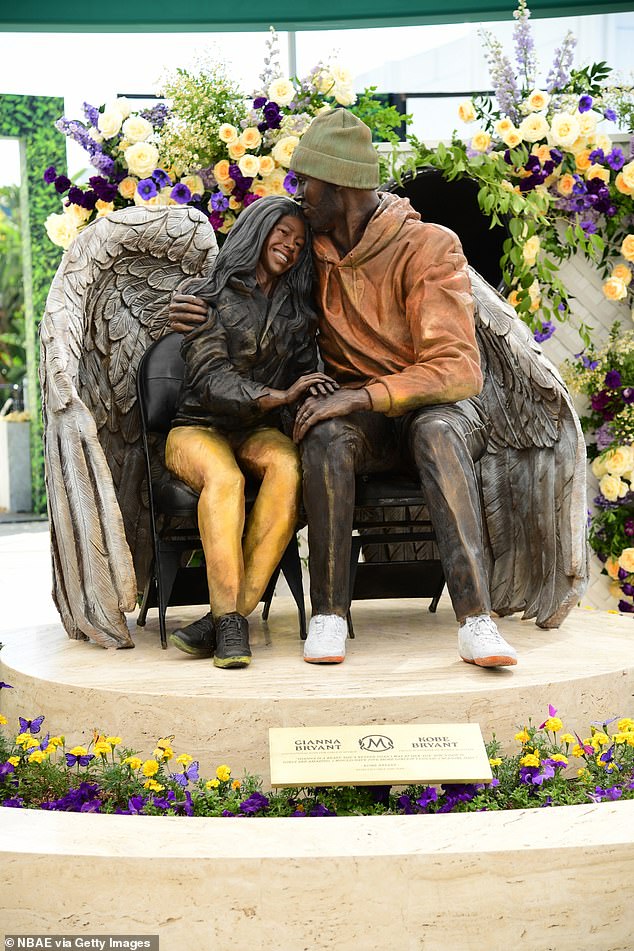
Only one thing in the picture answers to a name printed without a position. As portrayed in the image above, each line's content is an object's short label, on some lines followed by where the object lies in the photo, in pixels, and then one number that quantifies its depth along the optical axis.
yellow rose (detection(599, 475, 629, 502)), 5.45
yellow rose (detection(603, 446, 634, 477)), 5.41
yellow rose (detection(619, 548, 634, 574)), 5.38
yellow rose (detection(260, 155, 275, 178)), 4.78
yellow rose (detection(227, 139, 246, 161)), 4.77
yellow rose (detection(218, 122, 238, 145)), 4.74
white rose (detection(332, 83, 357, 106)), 4.88
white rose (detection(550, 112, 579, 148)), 5.16
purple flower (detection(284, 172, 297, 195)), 4.76
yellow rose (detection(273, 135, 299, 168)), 4.76
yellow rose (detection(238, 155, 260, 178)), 4.75
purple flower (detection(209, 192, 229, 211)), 4.85
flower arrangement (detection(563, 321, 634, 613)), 5.45
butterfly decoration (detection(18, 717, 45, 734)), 3.14
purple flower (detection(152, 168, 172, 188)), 4.79
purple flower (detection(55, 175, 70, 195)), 4.86
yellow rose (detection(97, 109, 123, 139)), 4.79
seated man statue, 3.46
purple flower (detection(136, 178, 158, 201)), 4.75
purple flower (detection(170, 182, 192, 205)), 4.77
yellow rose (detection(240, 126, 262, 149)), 4.77
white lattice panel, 5.67
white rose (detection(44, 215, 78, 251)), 4.91
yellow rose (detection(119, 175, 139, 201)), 4.86
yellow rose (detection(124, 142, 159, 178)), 4.71
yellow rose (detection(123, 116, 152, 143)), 4.76
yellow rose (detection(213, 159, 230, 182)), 4.80
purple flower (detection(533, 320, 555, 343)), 5.28
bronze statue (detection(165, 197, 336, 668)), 3.51
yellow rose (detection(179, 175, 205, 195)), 4.91
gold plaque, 2.73
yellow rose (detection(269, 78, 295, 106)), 4.82
